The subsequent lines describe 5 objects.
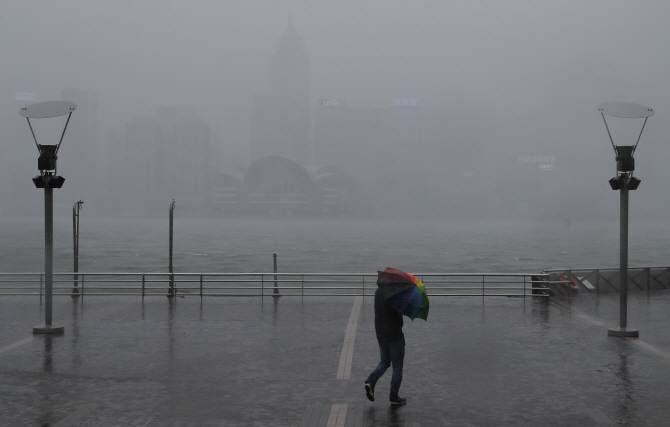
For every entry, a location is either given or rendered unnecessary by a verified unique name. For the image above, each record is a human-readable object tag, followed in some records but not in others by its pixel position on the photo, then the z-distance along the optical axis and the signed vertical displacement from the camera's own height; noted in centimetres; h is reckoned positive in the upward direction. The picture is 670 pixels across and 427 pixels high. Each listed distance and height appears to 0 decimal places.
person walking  781 -173
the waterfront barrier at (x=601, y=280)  2017 -243
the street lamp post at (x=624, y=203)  1301 +13
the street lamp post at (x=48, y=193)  1316 +25
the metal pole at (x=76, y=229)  2014 -84
